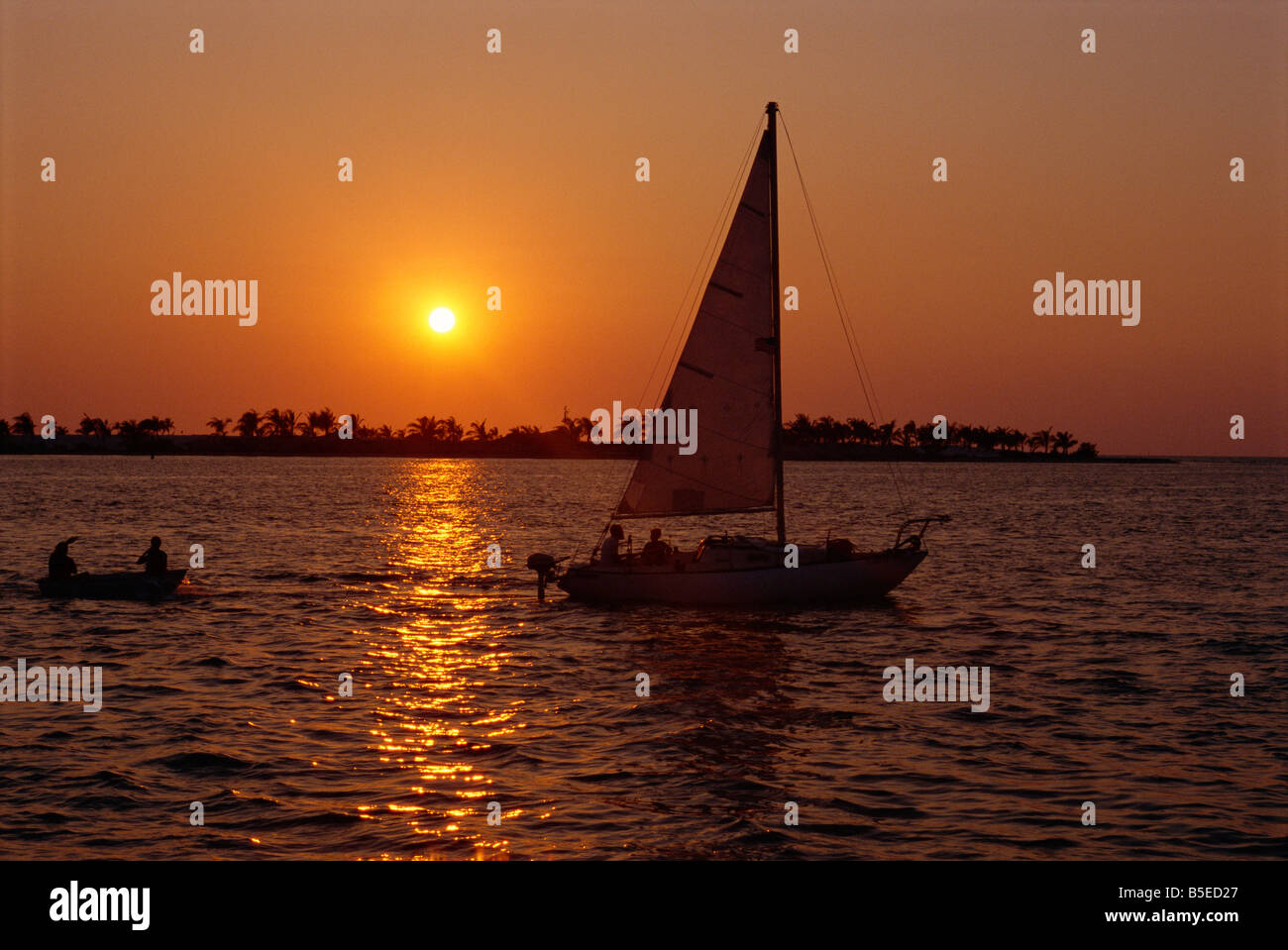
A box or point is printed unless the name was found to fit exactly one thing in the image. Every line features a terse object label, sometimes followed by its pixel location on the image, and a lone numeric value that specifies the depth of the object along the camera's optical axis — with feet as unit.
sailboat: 116.16
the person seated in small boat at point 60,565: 124.21
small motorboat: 124.16
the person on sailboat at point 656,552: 117.70
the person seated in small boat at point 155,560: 126.25
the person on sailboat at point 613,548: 120.16
